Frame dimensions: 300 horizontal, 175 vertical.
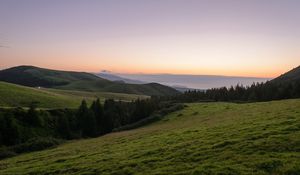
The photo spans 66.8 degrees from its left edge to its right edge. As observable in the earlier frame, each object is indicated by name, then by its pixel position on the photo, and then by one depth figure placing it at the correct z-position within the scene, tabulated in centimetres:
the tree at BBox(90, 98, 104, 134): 6899
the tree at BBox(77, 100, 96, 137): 6669
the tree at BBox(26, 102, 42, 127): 6066
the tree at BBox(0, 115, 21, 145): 5211
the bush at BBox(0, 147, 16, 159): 3654
